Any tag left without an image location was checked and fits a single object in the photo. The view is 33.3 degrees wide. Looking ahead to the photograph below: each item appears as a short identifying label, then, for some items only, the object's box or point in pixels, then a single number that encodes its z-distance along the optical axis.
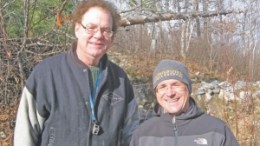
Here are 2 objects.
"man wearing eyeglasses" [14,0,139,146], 2.36
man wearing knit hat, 2.26
